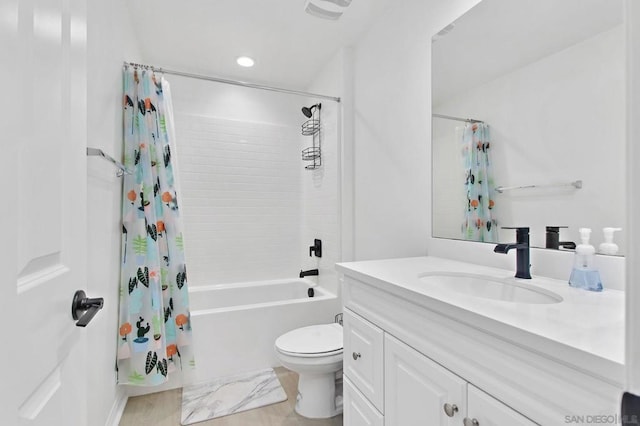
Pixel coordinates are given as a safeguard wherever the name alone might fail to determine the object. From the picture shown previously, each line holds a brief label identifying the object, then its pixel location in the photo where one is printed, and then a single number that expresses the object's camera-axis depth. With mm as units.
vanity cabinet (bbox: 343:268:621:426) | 550
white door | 459
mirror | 953
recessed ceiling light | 2668
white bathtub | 2152
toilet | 1652
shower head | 2883
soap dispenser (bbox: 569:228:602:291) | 899
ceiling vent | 1842
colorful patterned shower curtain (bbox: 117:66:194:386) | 1772
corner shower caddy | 2914
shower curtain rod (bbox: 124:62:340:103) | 1971
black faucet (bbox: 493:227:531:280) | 1061
